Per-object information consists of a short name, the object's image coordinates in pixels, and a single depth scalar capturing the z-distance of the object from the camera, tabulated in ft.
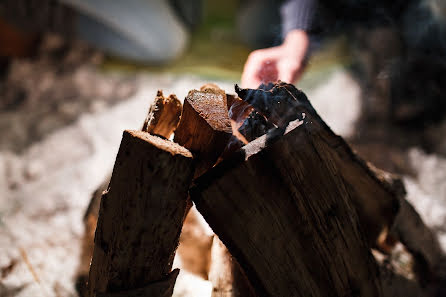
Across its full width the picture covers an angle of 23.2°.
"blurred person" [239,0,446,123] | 5.29
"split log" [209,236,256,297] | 4.21
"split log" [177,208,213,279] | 4.50
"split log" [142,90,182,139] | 4.17
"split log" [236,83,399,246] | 4.06
